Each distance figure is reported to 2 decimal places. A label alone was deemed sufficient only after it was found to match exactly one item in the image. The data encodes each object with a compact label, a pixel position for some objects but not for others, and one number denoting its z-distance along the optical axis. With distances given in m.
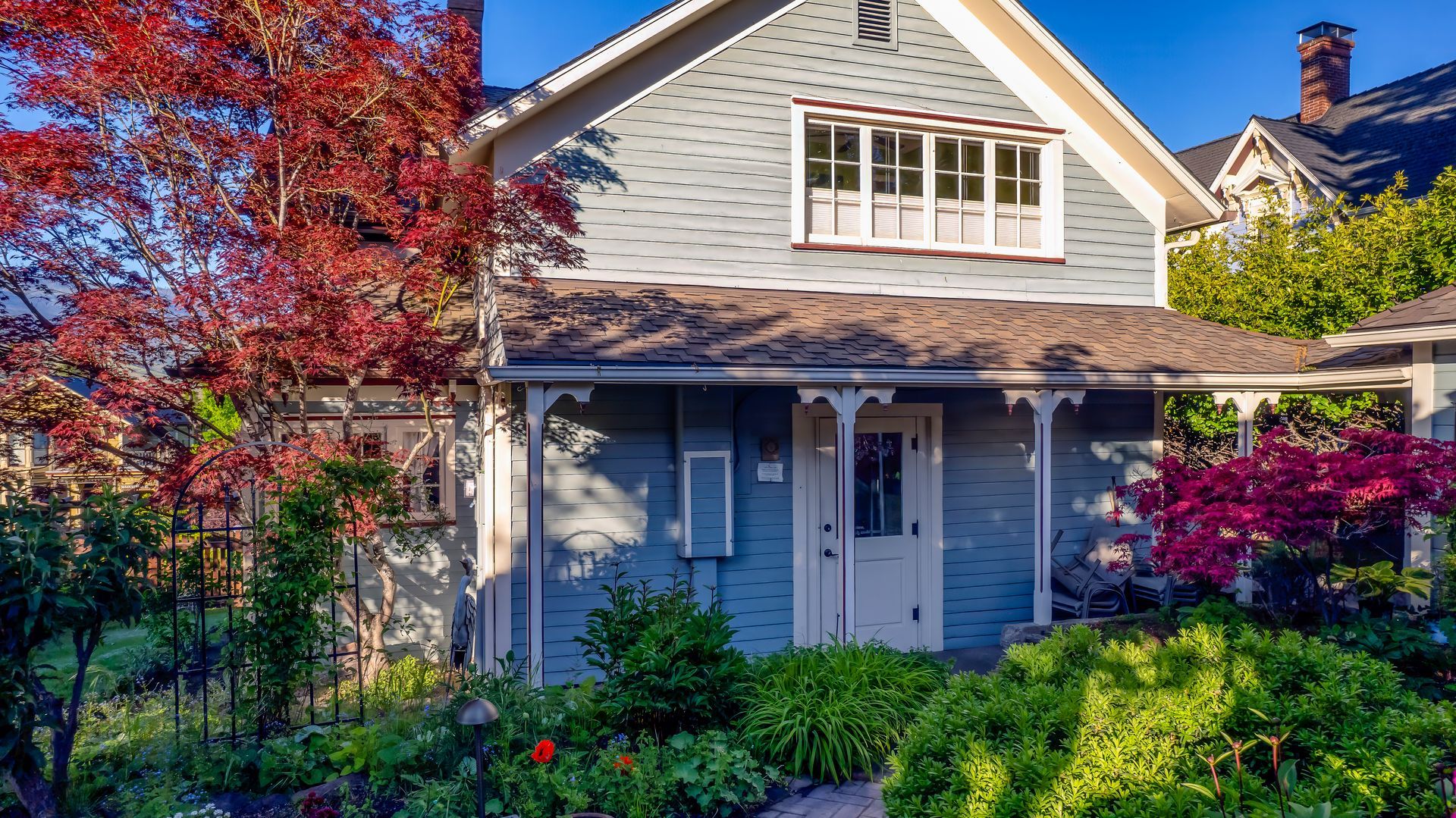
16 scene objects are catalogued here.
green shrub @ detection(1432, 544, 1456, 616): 6.69
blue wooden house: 7.11
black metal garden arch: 4.94
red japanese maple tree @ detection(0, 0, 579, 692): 6.25
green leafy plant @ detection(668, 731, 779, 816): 4.64
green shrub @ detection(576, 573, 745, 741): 5.20
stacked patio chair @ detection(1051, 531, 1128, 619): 8.46
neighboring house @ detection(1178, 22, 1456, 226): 16.19
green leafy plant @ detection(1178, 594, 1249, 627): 6.85
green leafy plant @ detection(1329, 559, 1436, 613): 6.57
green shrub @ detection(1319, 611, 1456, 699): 6.05
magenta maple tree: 6.37
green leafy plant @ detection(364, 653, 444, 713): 6.21
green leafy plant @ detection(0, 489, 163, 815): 3.91
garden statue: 7.50
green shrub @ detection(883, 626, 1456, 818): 3.14
